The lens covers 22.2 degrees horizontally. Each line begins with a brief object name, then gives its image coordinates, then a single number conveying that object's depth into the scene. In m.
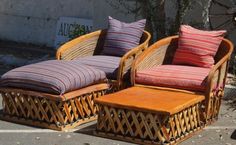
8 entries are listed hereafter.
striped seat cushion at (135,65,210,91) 6.75
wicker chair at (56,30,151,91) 7.37
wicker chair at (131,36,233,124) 6.74
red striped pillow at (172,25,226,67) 7.44
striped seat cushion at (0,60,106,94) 6.64
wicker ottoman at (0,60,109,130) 6.65
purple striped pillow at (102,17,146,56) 8.17
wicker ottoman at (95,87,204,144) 6.05
